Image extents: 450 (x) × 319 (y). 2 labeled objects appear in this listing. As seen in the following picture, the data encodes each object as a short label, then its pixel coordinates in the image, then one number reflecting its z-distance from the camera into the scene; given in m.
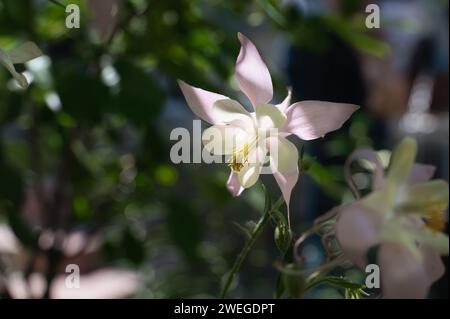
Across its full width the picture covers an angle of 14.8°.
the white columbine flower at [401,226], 0.62
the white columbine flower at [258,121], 0.64
